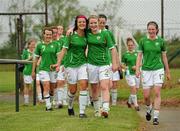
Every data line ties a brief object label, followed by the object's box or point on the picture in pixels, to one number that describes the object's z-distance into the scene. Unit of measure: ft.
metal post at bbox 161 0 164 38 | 68.76
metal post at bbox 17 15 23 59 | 73.47
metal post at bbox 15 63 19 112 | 49.11
